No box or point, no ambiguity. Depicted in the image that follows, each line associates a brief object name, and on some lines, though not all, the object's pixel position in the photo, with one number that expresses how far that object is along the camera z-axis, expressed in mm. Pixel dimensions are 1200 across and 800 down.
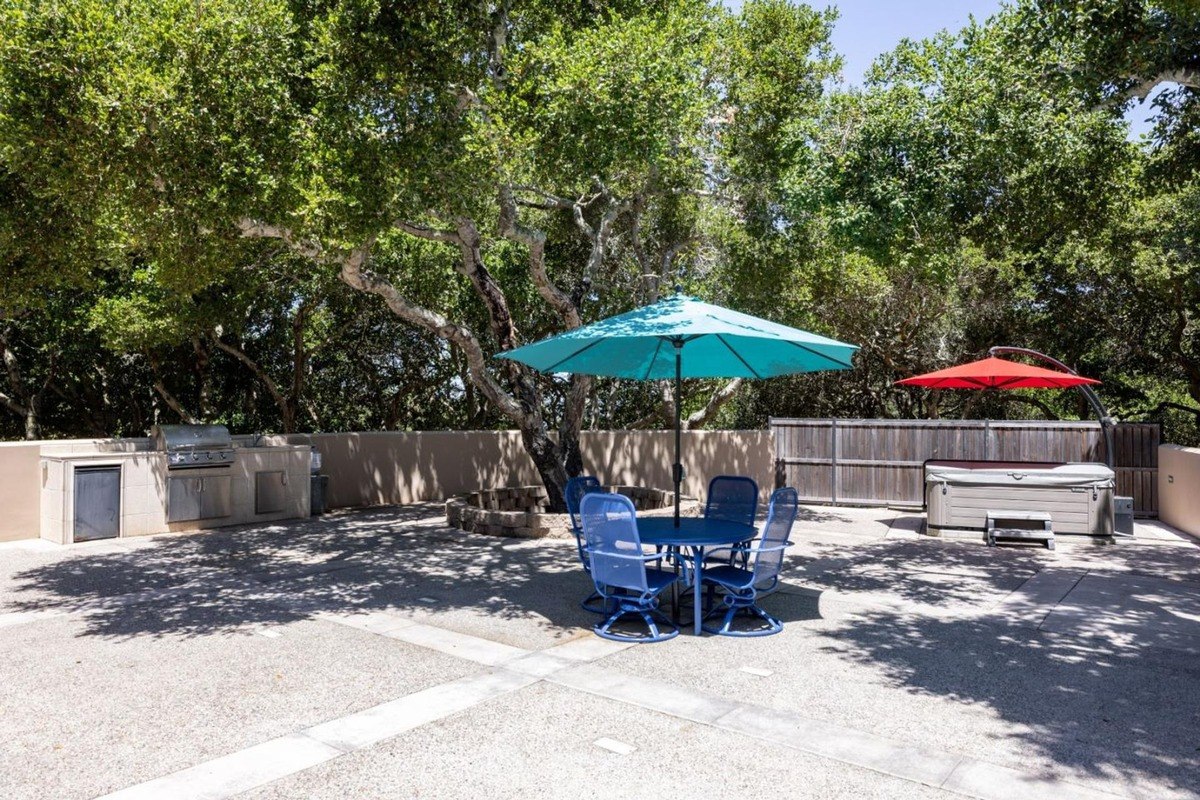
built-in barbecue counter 10047
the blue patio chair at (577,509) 6949
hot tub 10570
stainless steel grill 10860
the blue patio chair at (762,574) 6262
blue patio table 6254
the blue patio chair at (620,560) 5949
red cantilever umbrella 11664
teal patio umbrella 6535
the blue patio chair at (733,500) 7773
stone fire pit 10641
